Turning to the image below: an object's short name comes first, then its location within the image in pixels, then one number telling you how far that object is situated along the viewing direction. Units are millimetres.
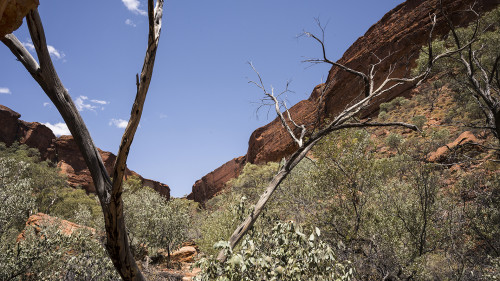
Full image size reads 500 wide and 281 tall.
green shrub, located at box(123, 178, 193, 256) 18641
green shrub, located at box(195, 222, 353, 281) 2334
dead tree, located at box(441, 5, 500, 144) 6320
